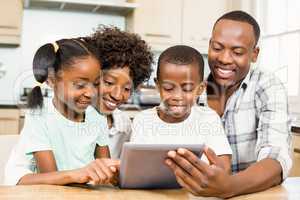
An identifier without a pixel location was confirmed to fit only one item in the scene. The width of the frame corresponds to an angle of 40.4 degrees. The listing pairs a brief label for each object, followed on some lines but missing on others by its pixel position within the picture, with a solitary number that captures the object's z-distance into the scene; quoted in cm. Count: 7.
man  114
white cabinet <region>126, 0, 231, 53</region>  331
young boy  123
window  293
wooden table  76
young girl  104
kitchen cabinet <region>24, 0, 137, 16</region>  313
